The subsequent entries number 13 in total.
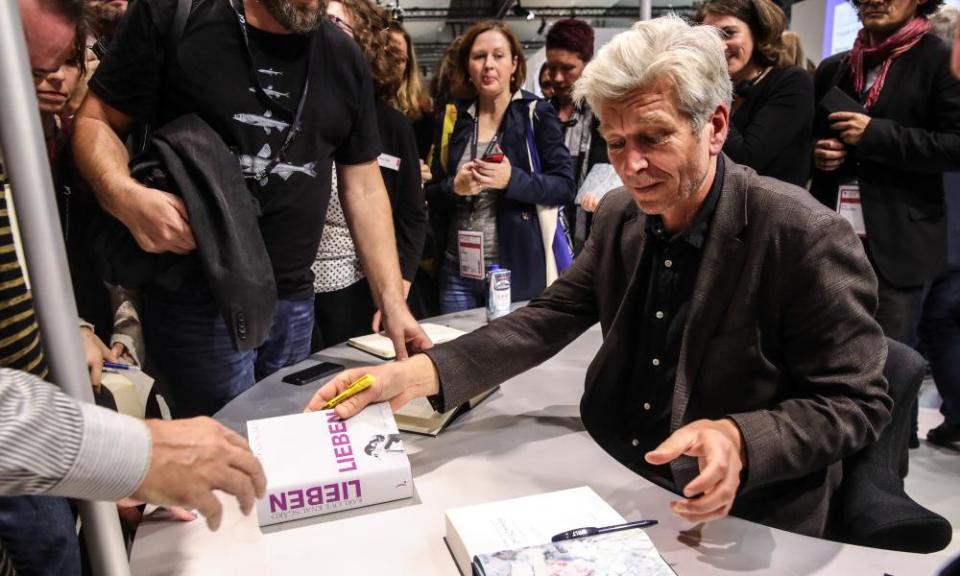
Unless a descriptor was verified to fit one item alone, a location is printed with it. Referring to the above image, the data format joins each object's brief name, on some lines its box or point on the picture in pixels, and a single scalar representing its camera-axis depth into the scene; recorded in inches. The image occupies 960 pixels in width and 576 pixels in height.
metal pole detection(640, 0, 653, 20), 96.3
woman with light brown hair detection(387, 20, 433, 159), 117.9
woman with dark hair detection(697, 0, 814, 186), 97.6
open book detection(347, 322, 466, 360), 73.1
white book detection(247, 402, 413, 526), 40.5
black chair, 43.6
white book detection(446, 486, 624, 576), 35.3
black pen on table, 35.3
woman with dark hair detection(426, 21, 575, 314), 107.5
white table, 36.7
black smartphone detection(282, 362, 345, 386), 63.6
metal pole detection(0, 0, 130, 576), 25.5
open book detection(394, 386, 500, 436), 54.1
